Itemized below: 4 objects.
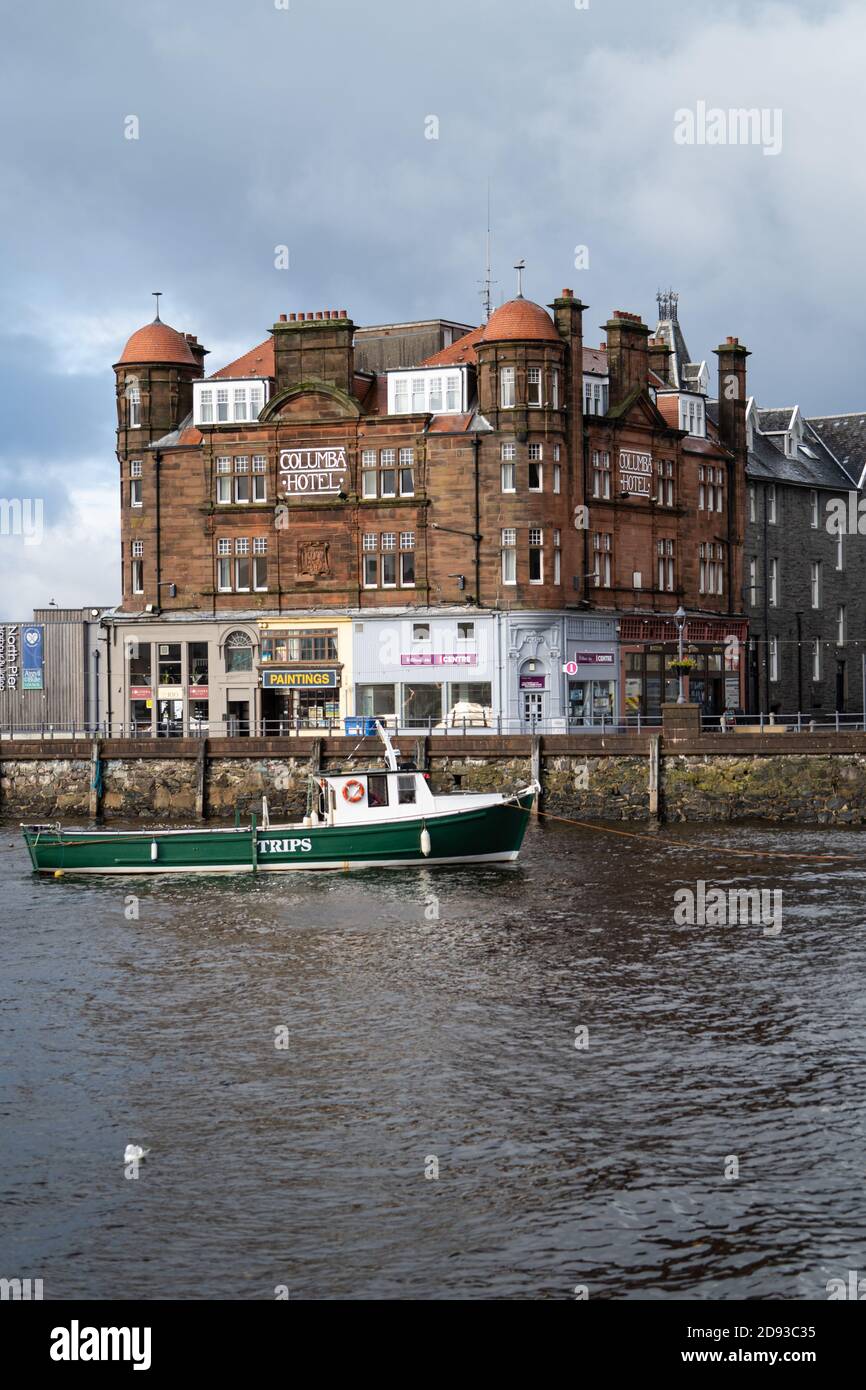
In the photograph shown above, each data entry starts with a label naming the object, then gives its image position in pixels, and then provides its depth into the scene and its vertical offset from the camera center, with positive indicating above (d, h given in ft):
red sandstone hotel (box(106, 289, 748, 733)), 252.83 +28.00
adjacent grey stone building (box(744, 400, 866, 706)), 302.45 +25.22
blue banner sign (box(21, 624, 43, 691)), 271.90 +9.19
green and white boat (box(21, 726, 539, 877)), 169.07 -12.45
